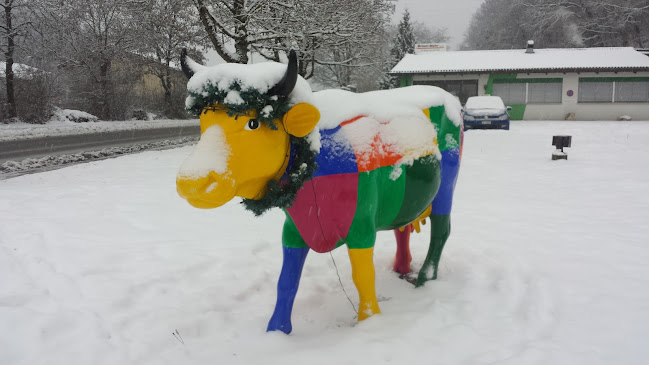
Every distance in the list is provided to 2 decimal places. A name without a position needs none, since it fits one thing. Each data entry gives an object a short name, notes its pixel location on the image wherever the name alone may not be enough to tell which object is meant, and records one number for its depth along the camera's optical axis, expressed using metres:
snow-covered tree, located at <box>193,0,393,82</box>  11.56
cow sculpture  2.39
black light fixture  9.96
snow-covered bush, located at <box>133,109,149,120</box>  27.31
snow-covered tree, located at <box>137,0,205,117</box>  12.22
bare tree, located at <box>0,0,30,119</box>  19.14
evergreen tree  36.75
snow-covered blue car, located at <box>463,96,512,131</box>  17.25
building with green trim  23.44
